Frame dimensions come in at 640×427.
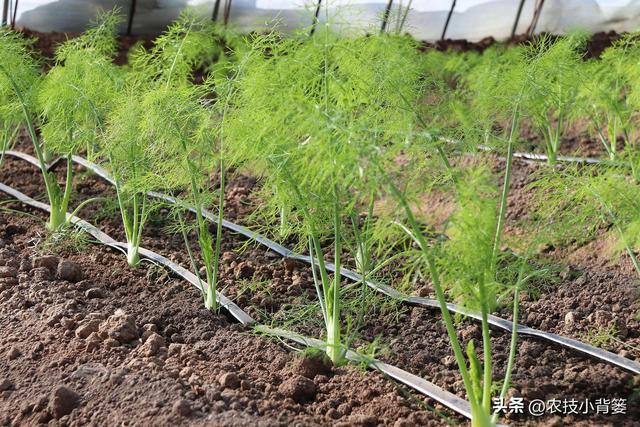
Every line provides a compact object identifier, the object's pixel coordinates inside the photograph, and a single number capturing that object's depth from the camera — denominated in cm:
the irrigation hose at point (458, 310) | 298
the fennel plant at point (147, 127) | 325
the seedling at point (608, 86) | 449
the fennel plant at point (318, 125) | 231
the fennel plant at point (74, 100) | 385
